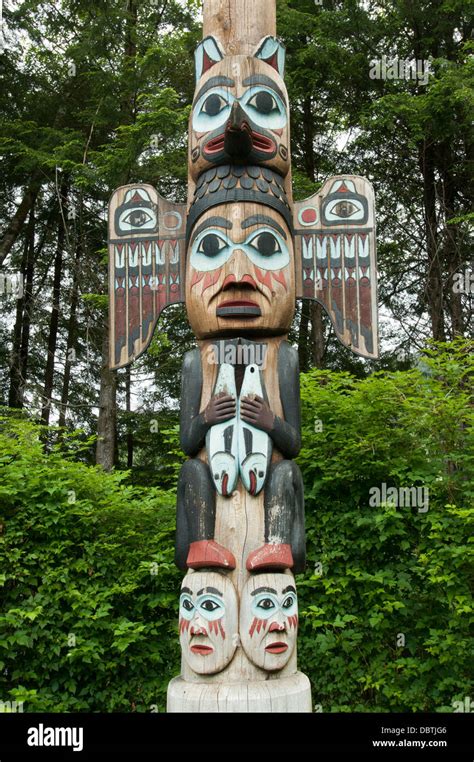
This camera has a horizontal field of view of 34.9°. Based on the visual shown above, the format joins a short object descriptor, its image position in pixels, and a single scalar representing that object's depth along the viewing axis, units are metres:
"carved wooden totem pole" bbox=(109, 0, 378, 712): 4.06
